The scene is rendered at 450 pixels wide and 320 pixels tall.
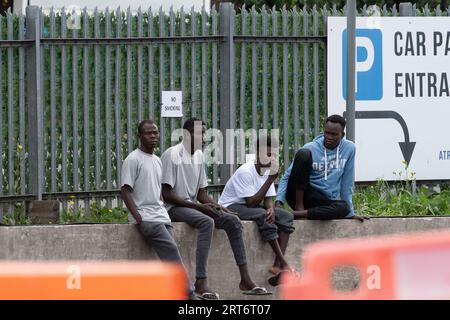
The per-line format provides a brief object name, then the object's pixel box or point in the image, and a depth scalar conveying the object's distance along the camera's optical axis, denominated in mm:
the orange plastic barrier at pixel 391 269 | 8516
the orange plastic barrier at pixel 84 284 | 9547
